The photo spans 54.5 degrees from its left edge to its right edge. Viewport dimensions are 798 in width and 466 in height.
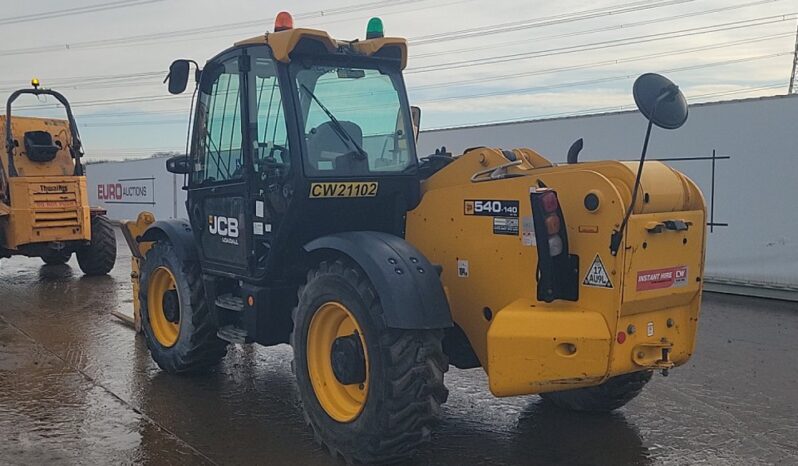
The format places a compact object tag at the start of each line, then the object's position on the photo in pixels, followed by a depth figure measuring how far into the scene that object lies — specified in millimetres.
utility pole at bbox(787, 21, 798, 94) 29072
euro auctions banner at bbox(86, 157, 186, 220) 21797
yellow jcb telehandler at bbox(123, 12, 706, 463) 3992
